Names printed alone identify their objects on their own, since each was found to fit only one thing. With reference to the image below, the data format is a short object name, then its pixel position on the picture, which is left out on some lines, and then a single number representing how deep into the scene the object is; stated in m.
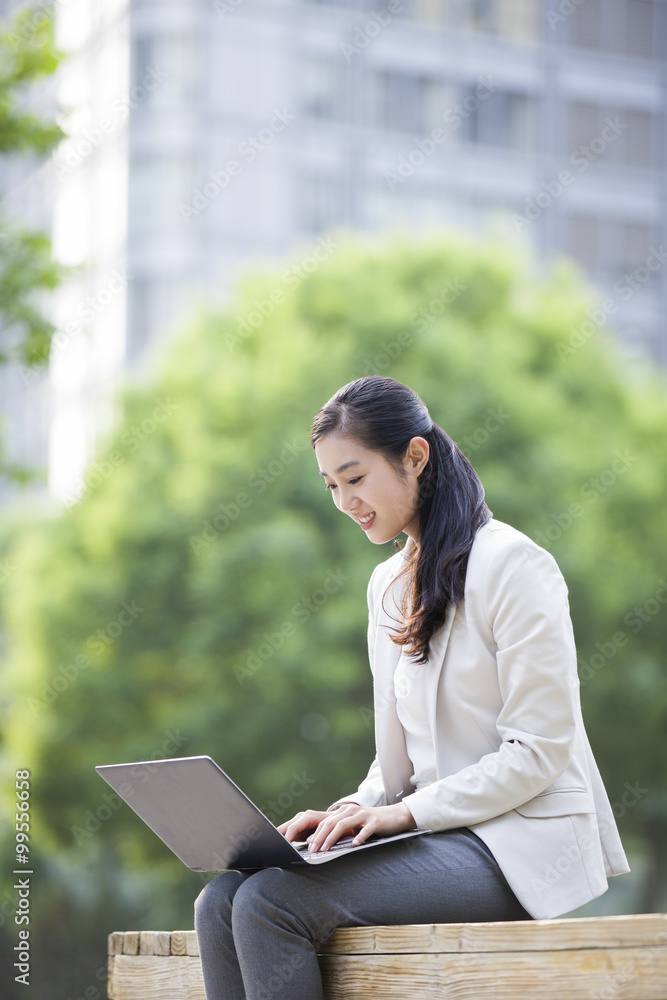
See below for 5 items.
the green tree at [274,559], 16.50
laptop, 4.80
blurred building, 26.32
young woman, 4.85
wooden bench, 4.50
